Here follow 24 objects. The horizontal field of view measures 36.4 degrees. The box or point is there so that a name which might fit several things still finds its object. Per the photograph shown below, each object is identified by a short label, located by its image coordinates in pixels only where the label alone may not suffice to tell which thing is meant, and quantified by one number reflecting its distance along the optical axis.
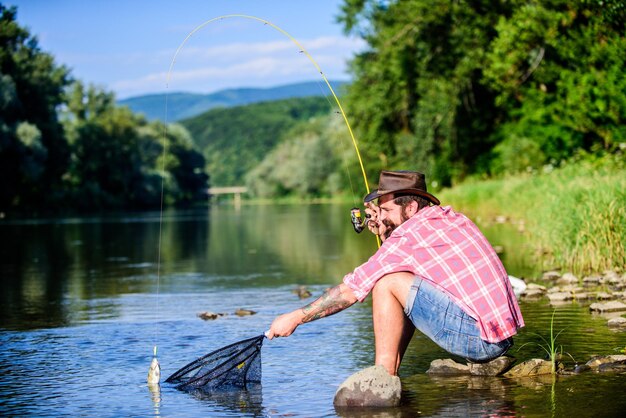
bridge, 159.38
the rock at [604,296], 10.32
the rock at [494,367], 6.69
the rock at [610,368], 6.70
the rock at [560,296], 10.58
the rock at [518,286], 11.18
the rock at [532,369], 6.76
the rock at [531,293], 11.11
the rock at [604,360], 6.79
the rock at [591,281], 11.71
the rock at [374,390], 5.94
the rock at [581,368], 6.73
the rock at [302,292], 12.38
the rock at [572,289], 11.01
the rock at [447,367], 6.95
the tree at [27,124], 58.91
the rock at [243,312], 10.70
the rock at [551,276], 12.89
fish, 6.78
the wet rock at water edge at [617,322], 8.51
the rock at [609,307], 9.50
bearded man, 5.88
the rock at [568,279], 12.19
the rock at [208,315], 10.49
